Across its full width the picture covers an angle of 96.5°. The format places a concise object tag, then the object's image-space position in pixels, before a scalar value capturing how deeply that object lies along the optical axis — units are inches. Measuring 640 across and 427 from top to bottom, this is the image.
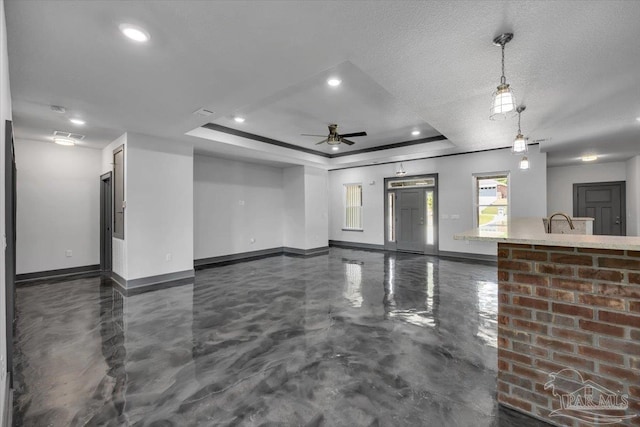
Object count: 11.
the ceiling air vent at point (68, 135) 188.6
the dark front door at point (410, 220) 315.9
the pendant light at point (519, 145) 133.1
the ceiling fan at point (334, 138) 204.5
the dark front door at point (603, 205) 315.0
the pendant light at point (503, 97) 88.7
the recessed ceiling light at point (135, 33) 83.3
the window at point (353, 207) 365.4
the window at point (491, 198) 267.4
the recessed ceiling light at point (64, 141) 200.0
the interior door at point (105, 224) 232.4
